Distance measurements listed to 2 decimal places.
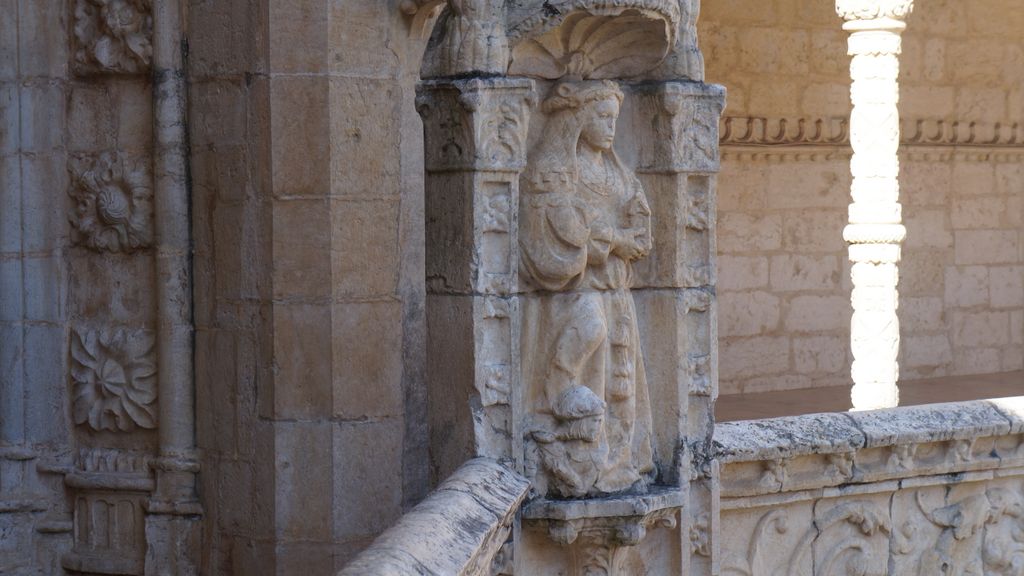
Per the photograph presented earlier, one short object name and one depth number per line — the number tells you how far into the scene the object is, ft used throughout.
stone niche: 13.75
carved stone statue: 14.10
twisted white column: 26.13
